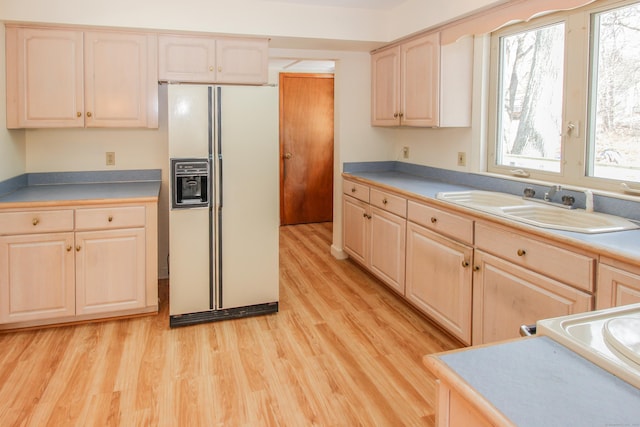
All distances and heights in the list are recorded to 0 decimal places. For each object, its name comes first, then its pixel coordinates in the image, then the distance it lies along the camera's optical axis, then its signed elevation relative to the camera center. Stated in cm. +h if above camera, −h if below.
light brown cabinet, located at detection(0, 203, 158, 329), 302 -59
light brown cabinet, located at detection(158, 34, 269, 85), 357 +86
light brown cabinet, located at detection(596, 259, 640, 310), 172 -40
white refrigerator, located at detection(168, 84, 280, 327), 313 -24
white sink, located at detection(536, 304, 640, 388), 86 -33
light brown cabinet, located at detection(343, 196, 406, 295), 354 -54
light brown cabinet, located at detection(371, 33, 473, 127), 350 +70
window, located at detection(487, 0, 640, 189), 247 +46
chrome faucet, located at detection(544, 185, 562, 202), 270 -10
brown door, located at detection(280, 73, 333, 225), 626 +34
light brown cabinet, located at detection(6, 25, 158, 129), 329 +66
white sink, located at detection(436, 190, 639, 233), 221 -21
